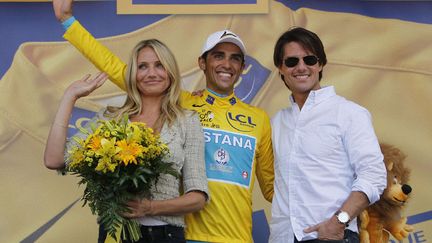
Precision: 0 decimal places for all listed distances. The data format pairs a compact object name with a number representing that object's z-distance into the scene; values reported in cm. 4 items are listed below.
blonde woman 514
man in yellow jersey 566
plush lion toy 705
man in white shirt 504
